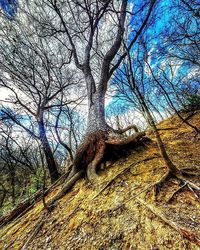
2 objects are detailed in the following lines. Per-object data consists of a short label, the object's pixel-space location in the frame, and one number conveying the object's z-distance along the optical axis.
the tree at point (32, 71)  5.93
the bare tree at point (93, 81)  3.26
